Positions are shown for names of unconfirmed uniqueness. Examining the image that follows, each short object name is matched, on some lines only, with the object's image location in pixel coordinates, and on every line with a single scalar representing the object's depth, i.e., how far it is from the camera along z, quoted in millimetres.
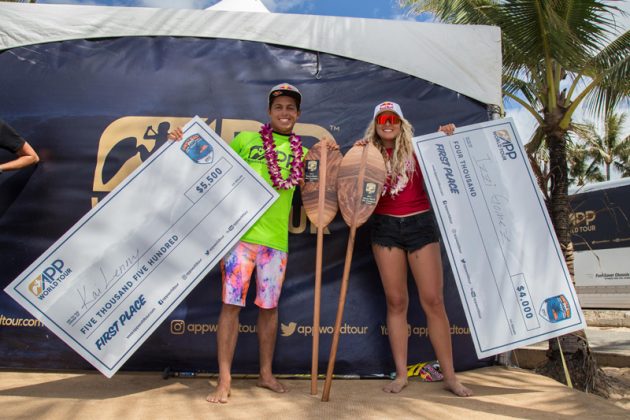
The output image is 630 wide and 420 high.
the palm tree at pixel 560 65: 3955
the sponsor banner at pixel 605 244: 8102
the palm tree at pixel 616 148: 26094
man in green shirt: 2756
